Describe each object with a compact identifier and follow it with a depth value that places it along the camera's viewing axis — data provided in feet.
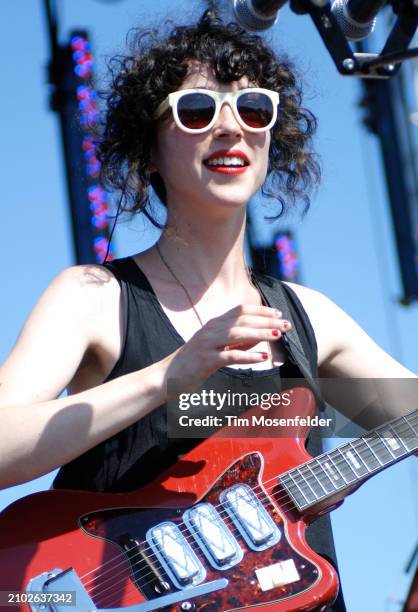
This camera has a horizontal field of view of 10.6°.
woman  16.50
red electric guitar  16.76
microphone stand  15.71
